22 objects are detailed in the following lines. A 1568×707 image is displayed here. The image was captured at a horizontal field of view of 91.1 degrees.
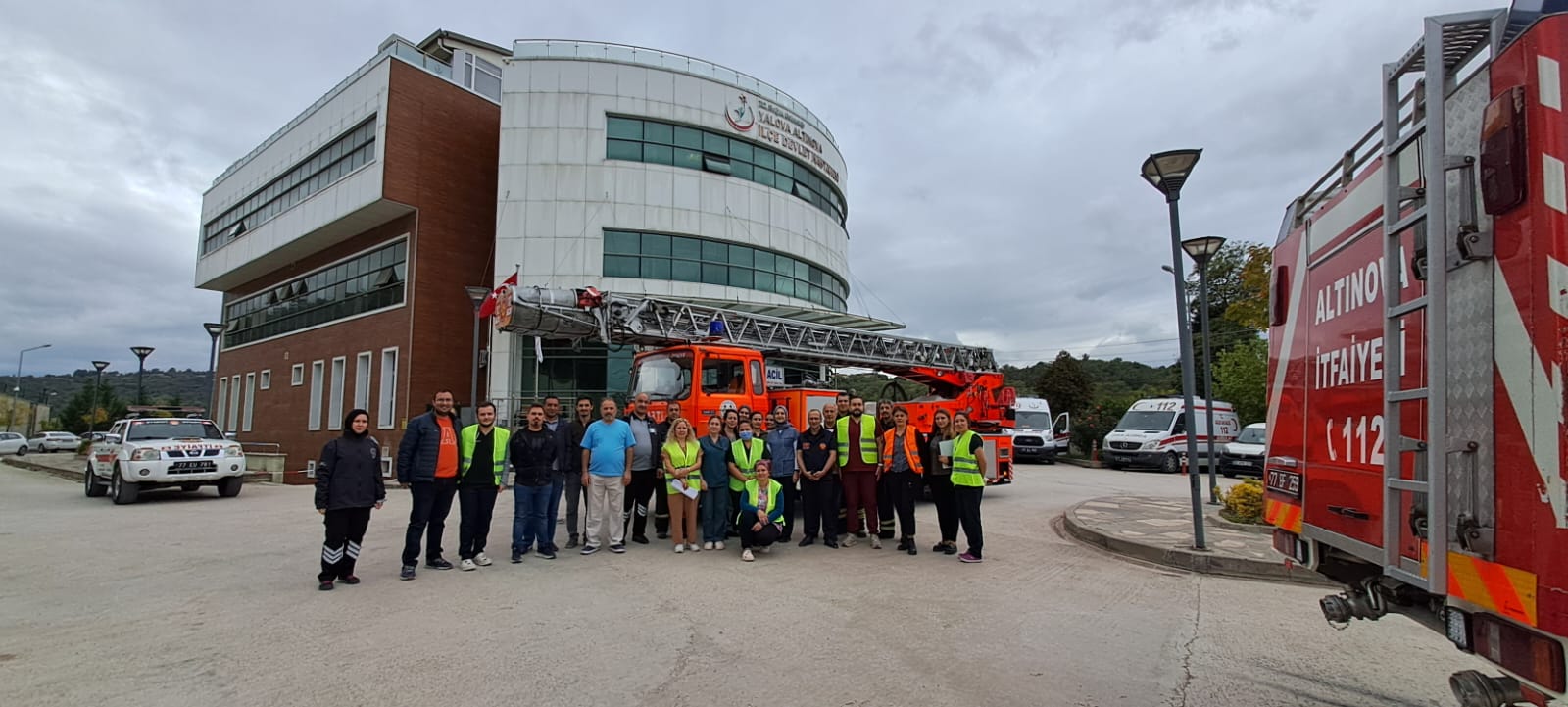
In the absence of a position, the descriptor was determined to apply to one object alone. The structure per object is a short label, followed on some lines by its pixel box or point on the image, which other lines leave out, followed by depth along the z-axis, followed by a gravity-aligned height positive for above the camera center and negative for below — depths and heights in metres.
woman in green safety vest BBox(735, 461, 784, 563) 8.58 -1.24
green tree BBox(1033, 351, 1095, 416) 33.41 +1.12
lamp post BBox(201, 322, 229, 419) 23.45 +1.67
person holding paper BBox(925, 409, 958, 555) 8.98 -0.83
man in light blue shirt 8.81 -0.83
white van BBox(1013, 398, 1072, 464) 26.16 -0.72
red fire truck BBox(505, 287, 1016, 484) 11.36 +0.97
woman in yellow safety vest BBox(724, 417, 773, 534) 9.00 -0.63
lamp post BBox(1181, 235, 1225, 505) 12.08 +2.58
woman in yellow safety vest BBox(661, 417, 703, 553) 8.93 -0.88
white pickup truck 14.80 -1.46
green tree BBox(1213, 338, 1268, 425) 29.05 +1.41
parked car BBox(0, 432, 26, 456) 44.84 -3.78
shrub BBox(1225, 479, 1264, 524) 10.87 -1.22
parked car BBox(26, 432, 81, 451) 50.44 -4.11
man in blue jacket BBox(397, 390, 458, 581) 7.63 -0.75
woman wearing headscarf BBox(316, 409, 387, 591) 7.07 -0.95
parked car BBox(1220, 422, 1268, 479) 21.27 -0.99
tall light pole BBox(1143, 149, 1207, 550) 8.52 +2.55
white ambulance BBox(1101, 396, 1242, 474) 22.91 -0.61
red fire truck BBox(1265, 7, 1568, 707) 2.37 +0.24
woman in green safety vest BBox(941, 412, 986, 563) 8.40 -0.80
